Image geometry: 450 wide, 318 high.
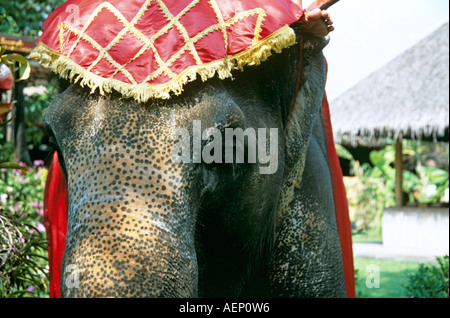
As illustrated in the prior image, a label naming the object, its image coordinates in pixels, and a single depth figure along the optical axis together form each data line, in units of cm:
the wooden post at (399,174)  1129
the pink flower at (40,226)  427
